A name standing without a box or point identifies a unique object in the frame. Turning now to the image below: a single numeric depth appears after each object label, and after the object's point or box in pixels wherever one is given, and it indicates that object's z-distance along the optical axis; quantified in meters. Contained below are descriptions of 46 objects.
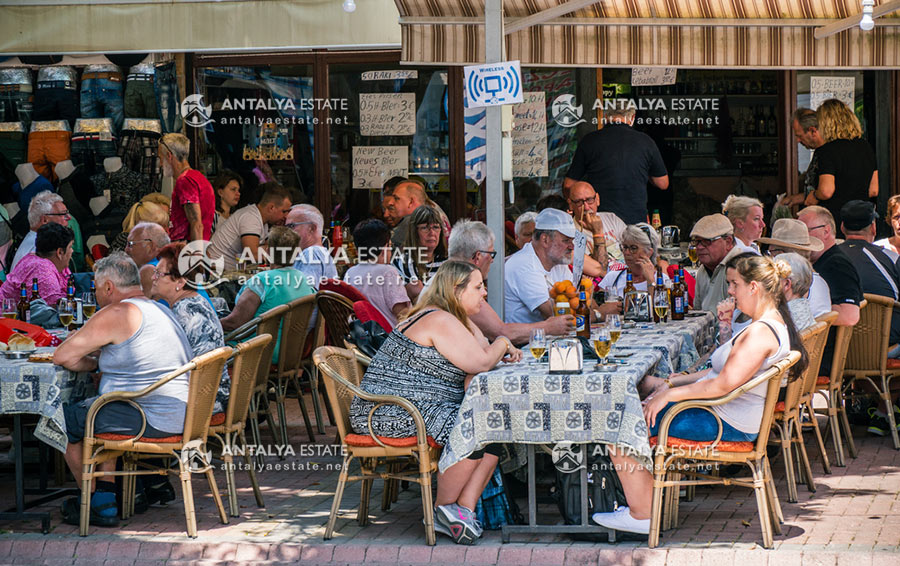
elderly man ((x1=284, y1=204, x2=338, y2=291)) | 16.78
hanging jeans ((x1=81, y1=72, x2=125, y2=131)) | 22.59
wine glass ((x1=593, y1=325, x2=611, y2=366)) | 10.35
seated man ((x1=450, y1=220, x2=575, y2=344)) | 12.60
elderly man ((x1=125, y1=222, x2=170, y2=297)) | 15.82
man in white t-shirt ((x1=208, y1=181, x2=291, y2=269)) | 20.37
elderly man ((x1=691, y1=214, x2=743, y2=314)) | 15.21
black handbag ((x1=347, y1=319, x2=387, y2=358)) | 11.96
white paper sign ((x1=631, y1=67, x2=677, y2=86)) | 22.67
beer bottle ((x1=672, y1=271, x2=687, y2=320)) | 14.57
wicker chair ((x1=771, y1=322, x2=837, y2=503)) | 11.69
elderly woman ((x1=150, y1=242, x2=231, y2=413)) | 12.02
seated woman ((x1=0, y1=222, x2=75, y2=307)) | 15.45
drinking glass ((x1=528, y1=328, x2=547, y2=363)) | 10.83
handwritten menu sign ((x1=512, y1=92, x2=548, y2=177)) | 21.87
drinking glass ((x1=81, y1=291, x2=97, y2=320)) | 13.97
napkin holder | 10.06
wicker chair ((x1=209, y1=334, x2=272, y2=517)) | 11.67
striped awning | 17.36
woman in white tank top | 10.15
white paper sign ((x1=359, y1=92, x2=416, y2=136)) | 21.78
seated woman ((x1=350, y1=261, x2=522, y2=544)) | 10.62
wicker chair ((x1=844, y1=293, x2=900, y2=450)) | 14.42
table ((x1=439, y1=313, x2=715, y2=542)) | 9.92
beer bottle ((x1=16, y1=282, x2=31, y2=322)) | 15.06
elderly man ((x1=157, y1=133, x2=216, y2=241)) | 19.40
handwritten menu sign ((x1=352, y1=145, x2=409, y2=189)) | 21.87
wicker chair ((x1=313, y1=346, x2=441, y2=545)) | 10.52
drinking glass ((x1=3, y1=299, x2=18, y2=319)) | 14.58
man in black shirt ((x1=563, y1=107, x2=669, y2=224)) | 19.91
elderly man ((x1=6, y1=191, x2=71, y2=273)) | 18.22
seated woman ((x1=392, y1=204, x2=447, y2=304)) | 16.02
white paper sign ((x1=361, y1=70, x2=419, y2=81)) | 21.73
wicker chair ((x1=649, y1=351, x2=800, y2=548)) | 10.02
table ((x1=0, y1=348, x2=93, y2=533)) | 11.17
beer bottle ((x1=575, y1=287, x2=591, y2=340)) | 12.79
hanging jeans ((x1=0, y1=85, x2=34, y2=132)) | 22.82
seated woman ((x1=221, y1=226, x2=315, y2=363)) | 14.79
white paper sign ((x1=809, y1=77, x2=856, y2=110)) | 21.70
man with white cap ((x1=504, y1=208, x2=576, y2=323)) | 14.02
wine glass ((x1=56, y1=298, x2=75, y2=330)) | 13.91
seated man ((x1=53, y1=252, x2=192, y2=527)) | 11.13
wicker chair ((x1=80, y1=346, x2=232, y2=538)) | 10.94
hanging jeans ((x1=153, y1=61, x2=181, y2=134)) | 22.44
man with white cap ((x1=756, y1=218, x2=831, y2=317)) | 14.35
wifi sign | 12.99
